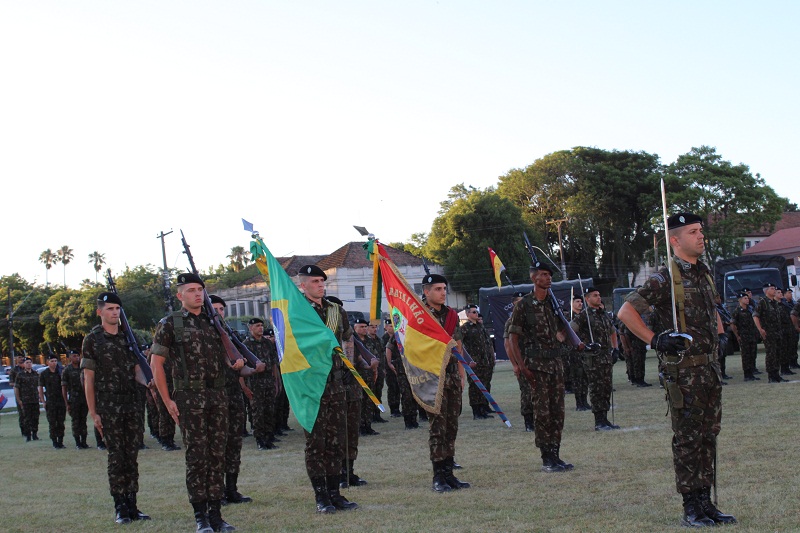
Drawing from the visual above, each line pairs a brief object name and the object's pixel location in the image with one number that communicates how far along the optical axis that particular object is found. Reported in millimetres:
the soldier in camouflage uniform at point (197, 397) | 6879
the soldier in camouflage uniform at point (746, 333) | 18125
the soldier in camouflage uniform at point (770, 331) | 16781
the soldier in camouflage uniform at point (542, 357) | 8836
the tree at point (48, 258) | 101250
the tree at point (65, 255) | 102062
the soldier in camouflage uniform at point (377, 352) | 17203
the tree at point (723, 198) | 55000
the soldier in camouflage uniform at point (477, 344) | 16281
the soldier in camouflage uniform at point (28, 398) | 20188
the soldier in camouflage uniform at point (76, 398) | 16766
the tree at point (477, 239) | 61750
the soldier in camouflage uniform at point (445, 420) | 8242
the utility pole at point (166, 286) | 38997
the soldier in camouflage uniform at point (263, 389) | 13500
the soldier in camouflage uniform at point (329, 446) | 7562
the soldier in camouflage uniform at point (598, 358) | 12094
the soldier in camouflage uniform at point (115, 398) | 7859
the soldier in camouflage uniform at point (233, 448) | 8492
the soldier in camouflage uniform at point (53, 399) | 17672
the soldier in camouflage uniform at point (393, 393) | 17844
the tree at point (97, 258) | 97812
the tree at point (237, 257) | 104000
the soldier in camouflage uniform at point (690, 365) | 5820
